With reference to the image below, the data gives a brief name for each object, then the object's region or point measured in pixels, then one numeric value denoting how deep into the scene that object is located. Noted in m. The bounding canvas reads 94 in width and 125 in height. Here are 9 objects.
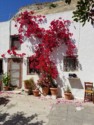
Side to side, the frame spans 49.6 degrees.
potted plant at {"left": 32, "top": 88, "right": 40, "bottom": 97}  5.36
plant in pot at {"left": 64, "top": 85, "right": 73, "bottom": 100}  5.04
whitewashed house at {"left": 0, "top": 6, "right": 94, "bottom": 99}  4.97
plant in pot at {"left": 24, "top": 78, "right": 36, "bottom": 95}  5.53
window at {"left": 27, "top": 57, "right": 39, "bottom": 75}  5.69
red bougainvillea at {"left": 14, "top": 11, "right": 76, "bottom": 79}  5.18
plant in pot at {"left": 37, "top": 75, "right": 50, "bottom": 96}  5.31
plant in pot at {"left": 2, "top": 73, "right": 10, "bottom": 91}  5.87
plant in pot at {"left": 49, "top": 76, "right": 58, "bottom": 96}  5.17
